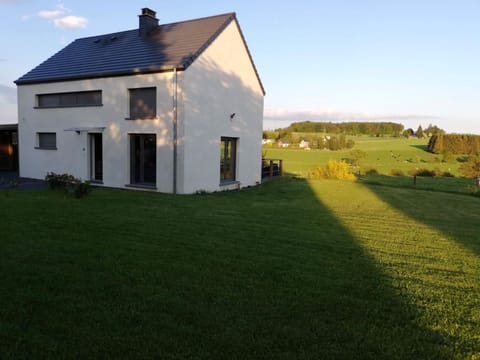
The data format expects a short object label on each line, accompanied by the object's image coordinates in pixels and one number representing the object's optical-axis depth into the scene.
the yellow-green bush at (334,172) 21.41
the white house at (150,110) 14.43
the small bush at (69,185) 11.57
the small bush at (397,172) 36.19
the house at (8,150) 21.62
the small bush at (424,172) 35.28
